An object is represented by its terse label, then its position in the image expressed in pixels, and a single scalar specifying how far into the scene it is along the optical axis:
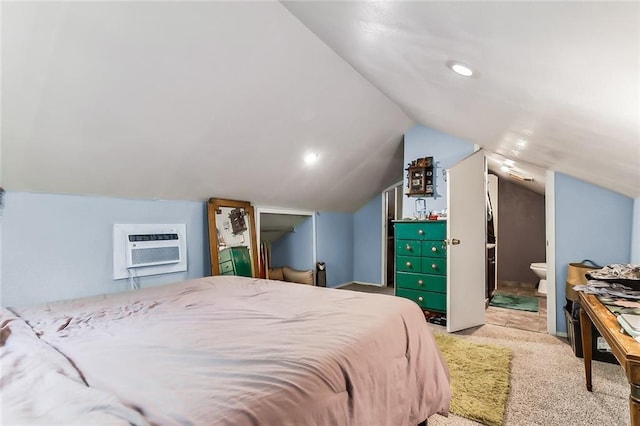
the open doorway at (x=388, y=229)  5.46
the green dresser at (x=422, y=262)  3.40
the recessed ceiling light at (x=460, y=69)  1.56
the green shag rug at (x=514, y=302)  4.14
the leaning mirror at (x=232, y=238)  3.14
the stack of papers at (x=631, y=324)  1.18
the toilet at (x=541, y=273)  4.68
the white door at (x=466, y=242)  3.18
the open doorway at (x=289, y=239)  4.60
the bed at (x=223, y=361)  0.77
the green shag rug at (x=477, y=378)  1.81
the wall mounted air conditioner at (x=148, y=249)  2.48
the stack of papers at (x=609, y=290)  1.78
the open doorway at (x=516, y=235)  5.31
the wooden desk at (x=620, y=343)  1.03
